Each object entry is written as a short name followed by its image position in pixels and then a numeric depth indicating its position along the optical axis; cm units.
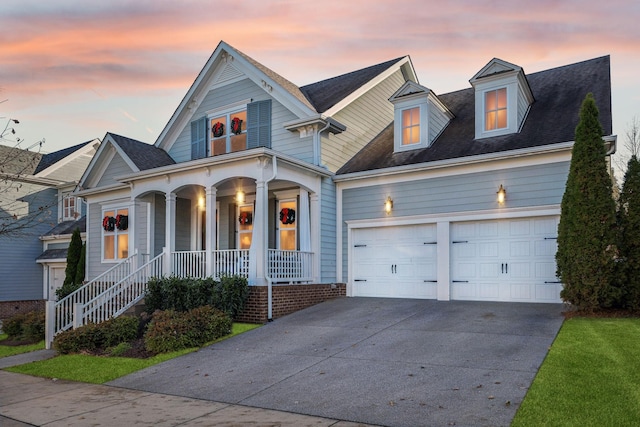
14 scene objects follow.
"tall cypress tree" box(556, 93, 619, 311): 951
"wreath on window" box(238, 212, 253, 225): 1545
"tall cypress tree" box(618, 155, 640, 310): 950
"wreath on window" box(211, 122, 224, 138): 1608
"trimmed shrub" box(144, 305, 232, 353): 979
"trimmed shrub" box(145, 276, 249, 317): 1164
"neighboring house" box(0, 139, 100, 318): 2177
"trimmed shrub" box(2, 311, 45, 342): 1317
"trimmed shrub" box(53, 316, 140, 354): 1053
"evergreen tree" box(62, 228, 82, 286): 1923
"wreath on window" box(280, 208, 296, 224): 1471
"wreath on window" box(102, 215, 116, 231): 1664
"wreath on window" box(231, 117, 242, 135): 1578
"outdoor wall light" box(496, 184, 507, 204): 1194
